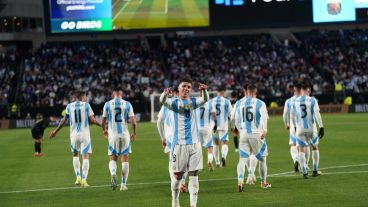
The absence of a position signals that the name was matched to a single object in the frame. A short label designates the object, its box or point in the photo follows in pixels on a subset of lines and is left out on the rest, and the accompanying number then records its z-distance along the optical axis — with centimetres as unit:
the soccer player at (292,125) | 2086
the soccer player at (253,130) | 1836
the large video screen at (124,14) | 5416
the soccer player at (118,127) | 1952
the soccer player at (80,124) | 2094
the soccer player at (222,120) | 2447
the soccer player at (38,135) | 3231
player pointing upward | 1459
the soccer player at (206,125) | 2323
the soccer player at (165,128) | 1850
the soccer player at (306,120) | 2045
